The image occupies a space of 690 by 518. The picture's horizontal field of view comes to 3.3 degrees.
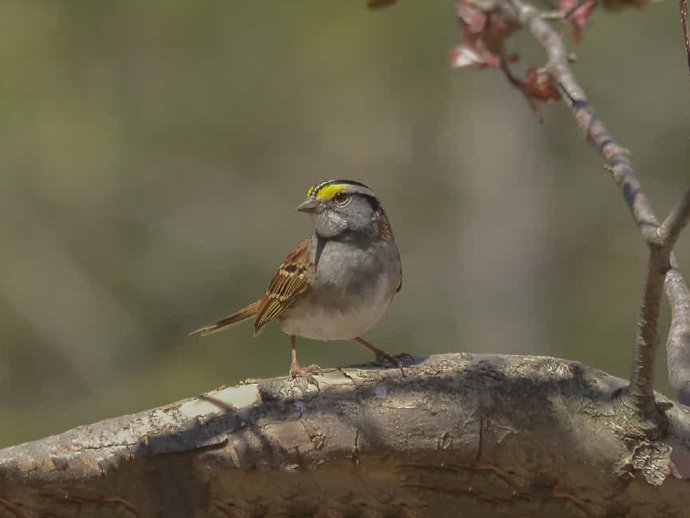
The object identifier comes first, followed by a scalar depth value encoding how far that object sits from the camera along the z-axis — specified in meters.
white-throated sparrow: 5.06
